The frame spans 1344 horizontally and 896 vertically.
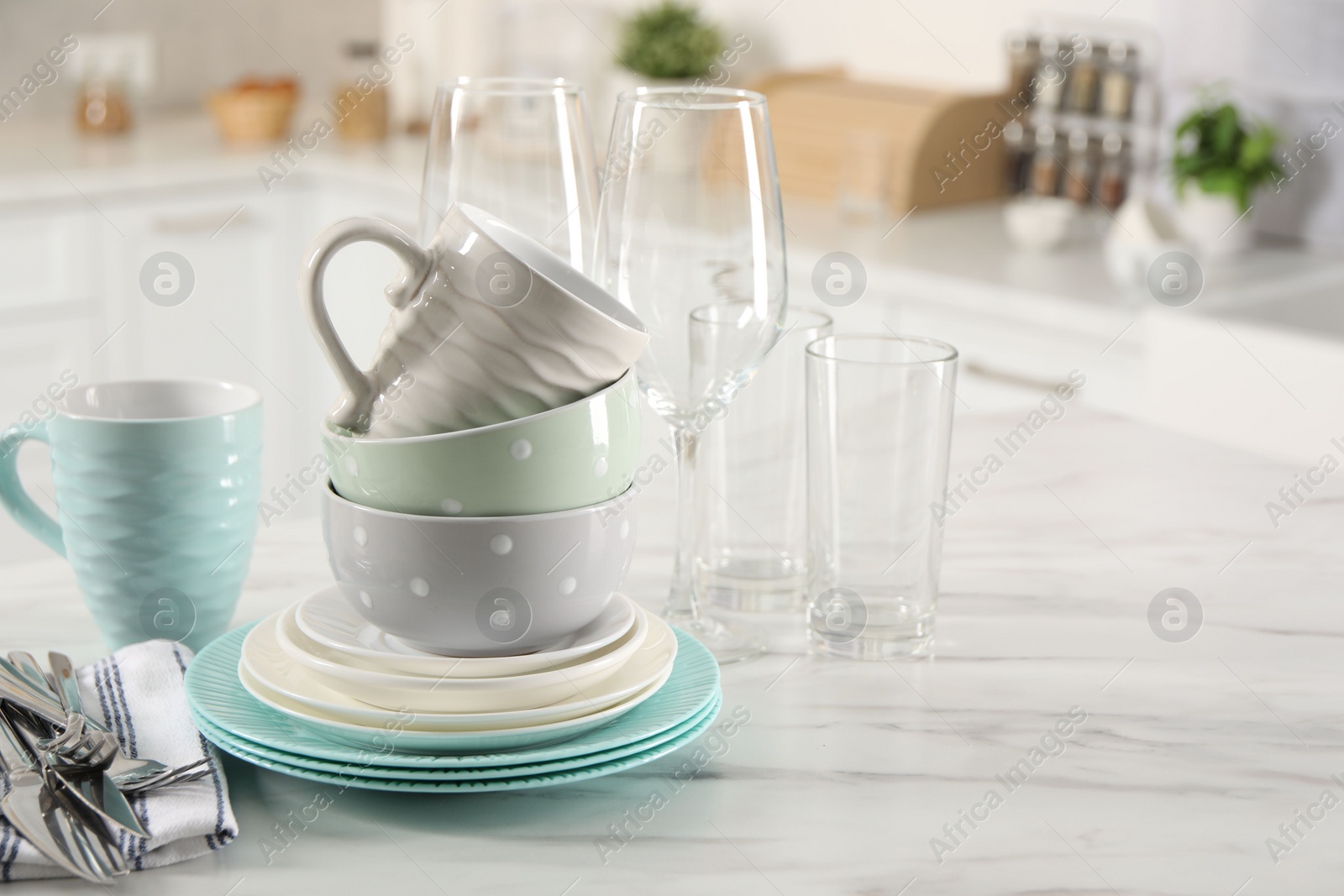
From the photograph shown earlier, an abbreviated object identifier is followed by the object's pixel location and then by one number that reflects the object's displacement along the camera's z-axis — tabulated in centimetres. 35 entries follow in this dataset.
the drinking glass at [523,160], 130
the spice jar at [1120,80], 334
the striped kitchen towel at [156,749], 113
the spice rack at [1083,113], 335
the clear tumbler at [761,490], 140
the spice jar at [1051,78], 345
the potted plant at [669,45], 387
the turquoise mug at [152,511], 130
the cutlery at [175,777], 116
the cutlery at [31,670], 122
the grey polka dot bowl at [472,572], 120
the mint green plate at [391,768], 117
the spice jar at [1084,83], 339
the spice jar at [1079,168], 342
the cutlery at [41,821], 112
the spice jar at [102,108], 413
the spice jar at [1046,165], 345
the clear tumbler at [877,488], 130
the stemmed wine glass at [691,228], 128
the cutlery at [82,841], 112
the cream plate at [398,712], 118
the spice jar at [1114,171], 338
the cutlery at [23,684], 121
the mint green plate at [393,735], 117
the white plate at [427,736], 118
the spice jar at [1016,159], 352
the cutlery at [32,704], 120
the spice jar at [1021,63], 350
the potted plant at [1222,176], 301
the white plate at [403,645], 120
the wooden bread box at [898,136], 330
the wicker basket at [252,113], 408
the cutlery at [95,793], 114
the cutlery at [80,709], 117
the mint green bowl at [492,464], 119
